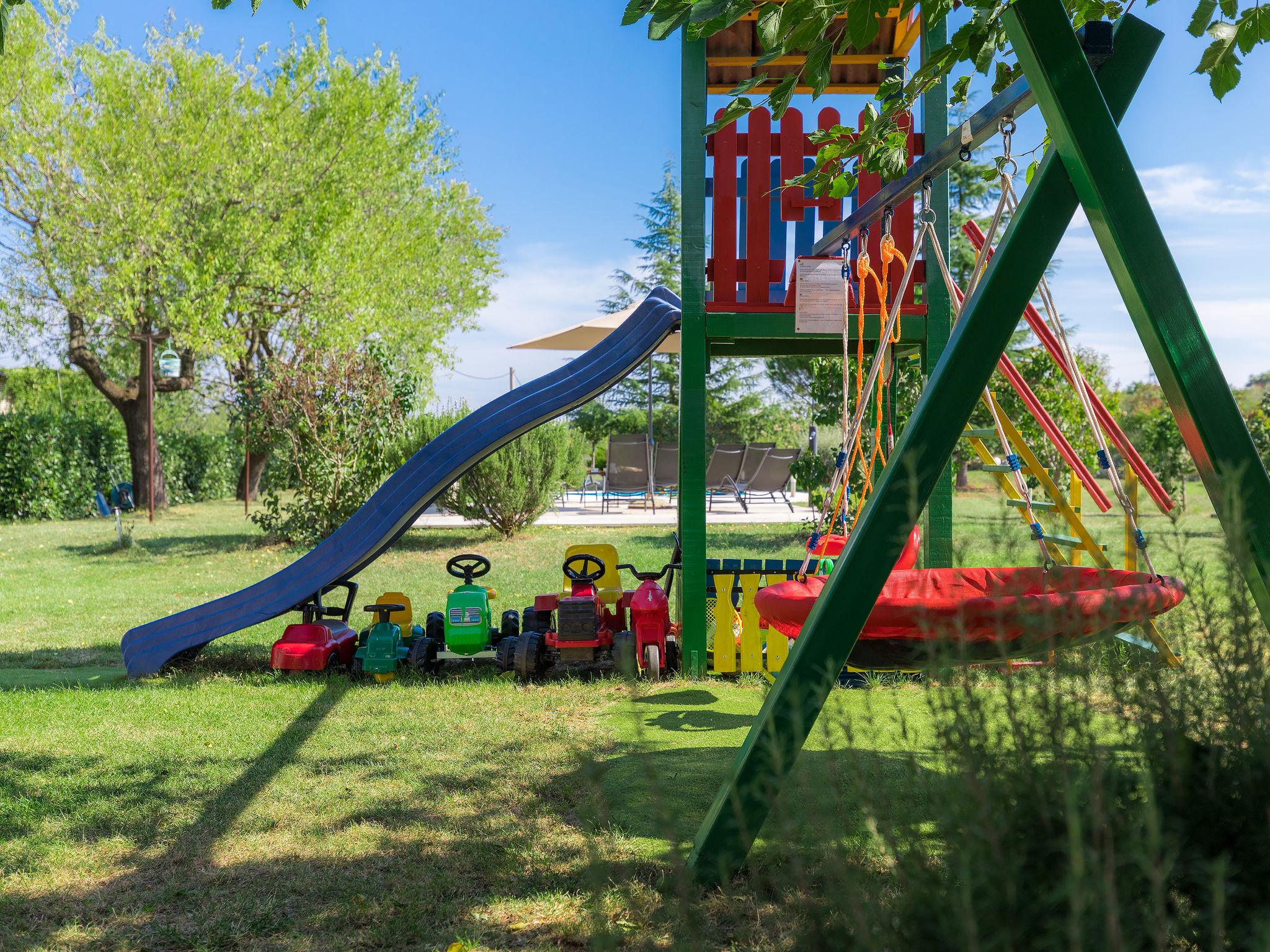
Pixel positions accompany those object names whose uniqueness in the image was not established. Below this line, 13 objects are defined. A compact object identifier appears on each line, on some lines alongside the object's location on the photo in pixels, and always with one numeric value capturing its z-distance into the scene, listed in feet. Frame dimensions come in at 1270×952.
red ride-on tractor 19.93
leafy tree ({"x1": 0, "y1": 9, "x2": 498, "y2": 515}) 57.21
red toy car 20.74
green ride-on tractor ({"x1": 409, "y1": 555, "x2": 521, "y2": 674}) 20.95
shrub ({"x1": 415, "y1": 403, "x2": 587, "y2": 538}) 44.52
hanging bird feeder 63.82
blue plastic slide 20.65
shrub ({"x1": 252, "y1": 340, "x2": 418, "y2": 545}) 41.27
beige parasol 42.70
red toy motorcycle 19.72
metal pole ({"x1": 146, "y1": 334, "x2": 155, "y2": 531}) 59.06
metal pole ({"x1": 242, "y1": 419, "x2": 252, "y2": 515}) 43.73
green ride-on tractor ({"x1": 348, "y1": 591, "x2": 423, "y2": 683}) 20.24
